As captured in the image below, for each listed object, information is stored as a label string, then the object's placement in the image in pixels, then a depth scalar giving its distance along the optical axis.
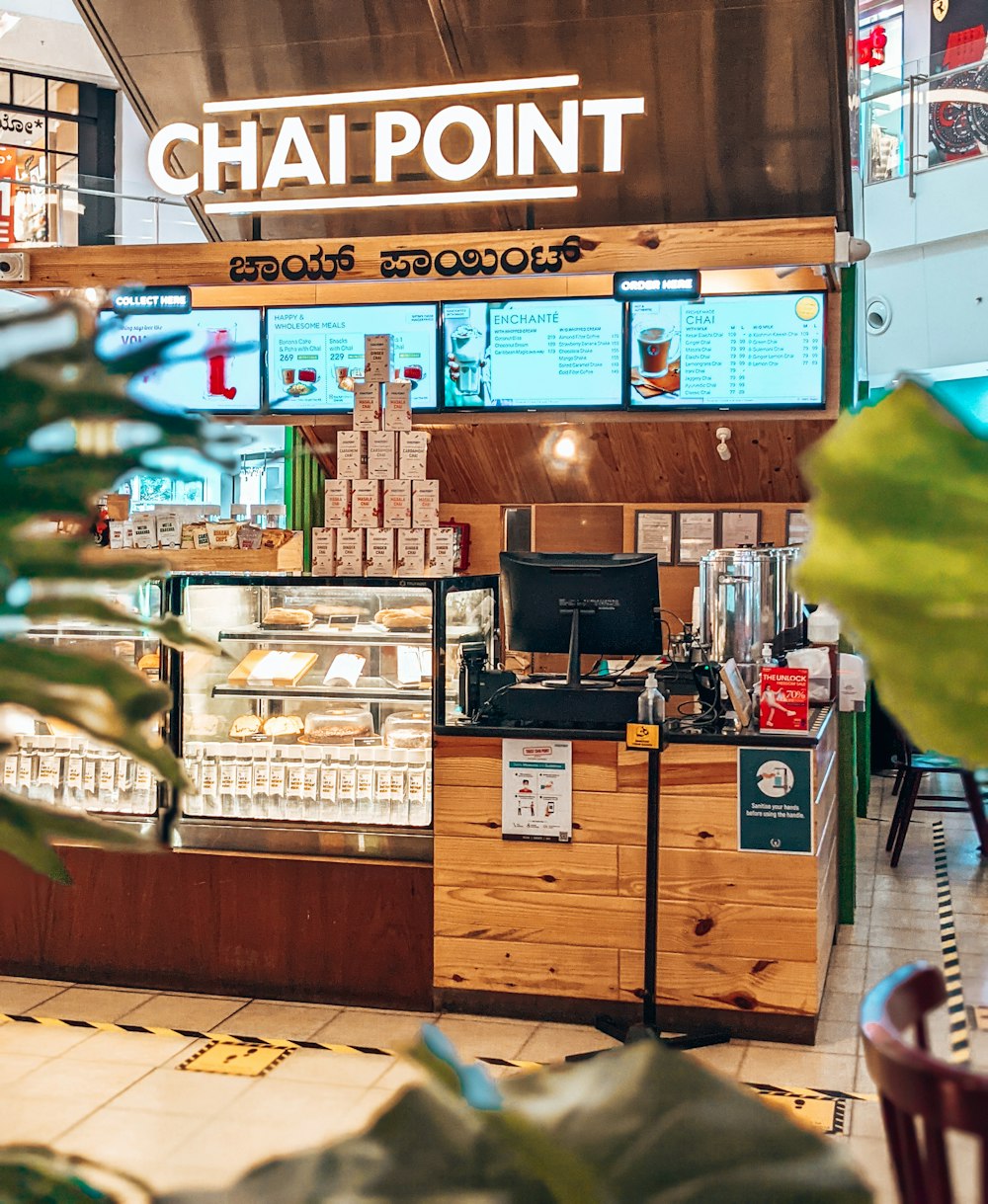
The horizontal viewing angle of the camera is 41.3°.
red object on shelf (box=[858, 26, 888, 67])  13.43
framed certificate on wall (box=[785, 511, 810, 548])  7.34
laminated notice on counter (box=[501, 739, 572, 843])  4.55
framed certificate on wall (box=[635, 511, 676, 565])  7.61
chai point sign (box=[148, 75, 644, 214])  5.90
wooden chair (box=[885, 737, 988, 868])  6.90
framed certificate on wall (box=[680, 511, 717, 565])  7.54
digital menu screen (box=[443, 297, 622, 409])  6.63
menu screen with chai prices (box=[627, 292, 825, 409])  6.47
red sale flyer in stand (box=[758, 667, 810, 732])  4.45
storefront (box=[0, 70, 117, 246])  16.27
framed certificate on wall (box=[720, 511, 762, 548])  7.48
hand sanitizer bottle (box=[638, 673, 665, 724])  4.34
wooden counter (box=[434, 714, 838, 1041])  4.37
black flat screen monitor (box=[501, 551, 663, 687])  4.72
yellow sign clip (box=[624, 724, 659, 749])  4.25
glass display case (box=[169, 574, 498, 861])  4.86
